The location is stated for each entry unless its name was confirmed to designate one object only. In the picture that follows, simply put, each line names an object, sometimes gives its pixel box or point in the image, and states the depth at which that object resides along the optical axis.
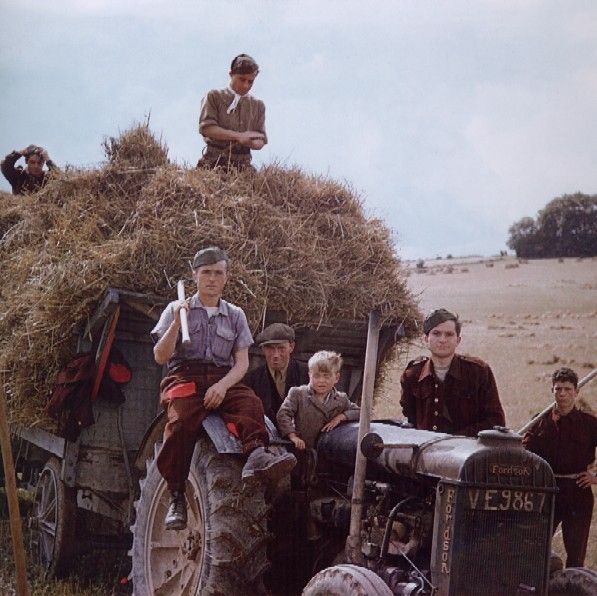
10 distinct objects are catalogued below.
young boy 5.05
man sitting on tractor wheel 4.56
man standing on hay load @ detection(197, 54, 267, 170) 7.21
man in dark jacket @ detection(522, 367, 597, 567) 5.92
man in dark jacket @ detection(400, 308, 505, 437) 4.99
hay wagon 5.96
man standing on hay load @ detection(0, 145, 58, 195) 8.41
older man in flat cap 5.61
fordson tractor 3.92
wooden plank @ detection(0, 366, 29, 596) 4.10
